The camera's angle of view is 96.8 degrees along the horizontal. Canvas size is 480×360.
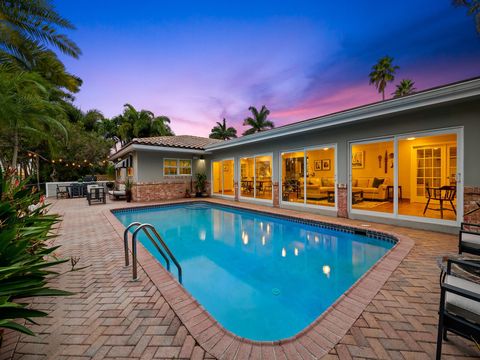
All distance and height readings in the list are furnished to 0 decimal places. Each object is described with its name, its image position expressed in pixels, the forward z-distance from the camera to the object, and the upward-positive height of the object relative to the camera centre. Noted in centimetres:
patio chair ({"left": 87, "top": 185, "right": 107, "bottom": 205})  1142 -93
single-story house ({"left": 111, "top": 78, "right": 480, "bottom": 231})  518 +52
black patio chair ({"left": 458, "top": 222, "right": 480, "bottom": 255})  288 -98
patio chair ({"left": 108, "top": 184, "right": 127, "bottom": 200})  1261 -110
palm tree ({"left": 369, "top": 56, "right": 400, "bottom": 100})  2488 +1190
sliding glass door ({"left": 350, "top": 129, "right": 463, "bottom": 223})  620 -12
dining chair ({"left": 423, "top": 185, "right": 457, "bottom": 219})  618 -71
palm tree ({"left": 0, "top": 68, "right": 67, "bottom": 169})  451 +188
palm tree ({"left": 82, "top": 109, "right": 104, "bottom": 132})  2653 +719
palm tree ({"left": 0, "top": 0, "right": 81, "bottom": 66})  612 +455
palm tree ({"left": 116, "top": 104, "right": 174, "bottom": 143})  2439 +603
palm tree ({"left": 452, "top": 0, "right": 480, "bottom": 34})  1015 +795
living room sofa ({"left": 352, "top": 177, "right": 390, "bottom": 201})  941 -63
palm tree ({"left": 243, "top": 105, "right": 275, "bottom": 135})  2941 +753
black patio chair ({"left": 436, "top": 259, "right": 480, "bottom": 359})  148 -105
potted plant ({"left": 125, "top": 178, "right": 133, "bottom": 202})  1245 -85
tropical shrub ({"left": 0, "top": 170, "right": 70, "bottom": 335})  159 -73
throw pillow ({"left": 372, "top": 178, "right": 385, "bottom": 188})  957 -42
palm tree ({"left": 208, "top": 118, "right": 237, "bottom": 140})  3425 +699
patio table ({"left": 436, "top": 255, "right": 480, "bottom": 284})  209 -95
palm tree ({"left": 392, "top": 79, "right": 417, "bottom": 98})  2602 +1061
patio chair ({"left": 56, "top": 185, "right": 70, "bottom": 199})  1512 -127
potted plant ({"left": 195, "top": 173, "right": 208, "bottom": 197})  1376 -60
